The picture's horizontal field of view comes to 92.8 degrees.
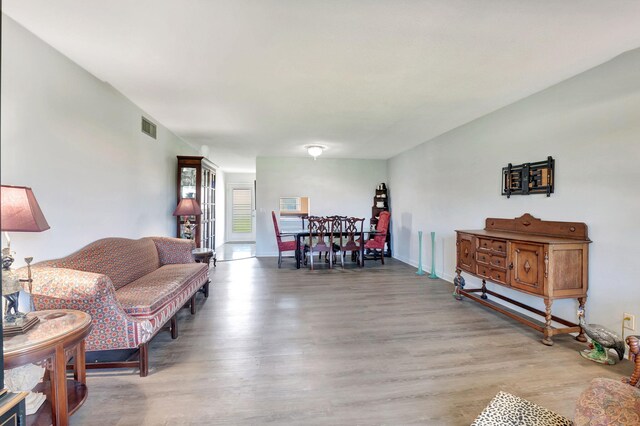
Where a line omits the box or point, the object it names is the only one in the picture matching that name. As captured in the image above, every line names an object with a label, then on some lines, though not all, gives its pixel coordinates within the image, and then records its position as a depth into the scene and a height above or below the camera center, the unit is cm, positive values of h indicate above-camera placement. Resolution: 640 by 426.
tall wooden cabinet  512 +46
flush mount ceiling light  582 +122
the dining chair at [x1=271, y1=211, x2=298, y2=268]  609 -67
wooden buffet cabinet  273 -46
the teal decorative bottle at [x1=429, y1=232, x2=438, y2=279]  514 -75
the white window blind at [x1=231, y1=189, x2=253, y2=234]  1020 +4
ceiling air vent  394 +112
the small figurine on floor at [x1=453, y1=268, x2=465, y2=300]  400 -93
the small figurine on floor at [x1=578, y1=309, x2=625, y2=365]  239 -101
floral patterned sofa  204 -66
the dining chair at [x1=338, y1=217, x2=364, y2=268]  603 -50
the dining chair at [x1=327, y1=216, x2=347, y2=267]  595 -32
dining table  591 -59
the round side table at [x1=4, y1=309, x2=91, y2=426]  155 -75
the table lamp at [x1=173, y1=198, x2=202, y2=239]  455 +6
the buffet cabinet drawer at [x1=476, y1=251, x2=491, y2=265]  337 -50
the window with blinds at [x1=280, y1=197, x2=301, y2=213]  736 +21
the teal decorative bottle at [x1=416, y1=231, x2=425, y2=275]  546 -77
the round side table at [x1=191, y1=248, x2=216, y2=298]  410 -61
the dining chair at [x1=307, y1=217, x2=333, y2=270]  575 -39
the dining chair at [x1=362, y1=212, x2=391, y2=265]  627 -47
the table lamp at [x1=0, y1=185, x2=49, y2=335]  168 -8
